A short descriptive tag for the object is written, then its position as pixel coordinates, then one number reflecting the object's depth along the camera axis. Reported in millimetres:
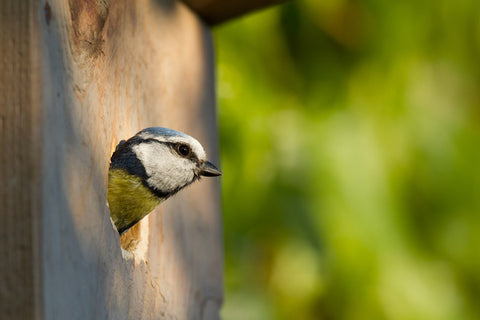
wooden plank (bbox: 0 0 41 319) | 2138
